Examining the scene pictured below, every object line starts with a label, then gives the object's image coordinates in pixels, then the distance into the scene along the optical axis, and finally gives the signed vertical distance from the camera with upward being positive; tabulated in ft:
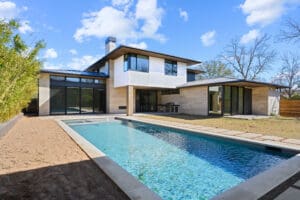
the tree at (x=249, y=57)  67.03 +21.39
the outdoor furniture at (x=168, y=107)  43.04 -1.76
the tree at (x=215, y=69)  73.05 +16.46
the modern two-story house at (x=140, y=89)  35.08 +3.29
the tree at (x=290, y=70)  62.73 +14.16
